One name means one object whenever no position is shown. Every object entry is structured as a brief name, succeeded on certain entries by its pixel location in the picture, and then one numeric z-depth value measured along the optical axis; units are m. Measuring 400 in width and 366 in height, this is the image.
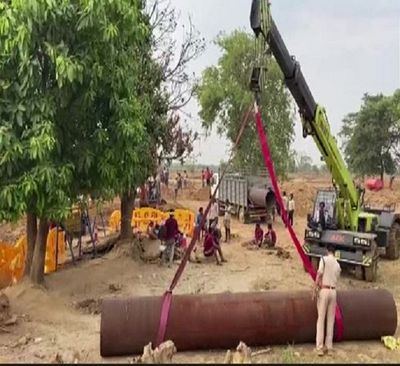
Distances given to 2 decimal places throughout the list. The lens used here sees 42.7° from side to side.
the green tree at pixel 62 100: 9.20
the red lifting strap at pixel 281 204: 7.78
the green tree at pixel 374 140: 39.91
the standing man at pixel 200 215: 15.63
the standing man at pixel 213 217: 15.79
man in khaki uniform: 7.96
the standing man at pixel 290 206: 22.23
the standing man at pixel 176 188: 36.07
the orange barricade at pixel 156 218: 19.12
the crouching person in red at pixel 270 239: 17.69
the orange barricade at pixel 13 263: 12.28
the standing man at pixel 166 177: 34.78
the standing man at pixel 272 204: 24.62
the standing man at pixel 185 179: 40.30
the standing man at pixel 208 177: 36.14
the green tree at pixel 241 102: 32.56
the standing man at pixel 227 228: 19.09
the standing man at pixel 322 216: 14.17
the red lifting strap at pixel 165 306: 7.69
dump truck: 24.55
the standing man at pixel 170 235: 14.06
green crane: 10.68
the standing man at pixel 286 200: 23.54
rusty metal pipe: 7.69
